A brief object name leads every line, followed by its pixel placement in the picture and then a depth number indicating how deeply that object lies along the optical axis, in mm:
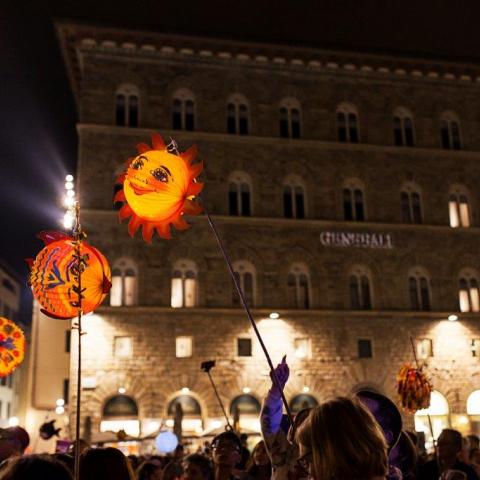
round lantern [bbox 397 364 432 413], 12537
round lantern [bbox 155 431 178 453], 16781
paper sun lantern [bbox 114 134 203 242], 5672
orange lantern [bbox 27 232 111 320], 6348
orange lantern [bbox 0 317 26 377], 10250
